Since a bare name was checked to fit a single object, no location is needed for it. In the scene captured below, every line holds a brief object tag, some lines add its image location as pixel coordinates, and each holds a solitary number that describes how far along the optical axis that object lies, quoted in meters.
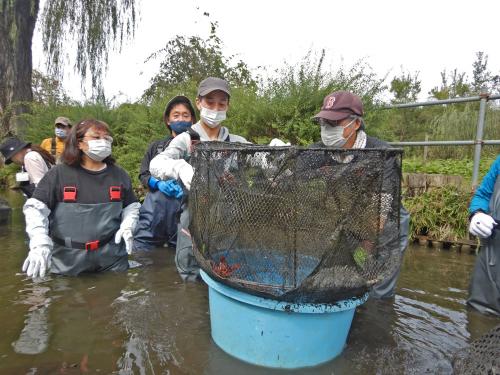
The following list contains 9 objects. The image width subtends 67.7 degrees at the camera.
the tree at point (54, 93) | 10.95
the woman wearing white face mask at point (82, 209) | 2.93
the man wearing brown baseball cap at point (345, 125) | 2.55
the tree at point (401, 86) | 14.03
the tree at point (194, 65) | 9.91
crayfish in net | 1.93
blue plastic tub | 1.78
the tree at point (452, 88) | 14.48
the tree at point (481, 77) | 19.05
